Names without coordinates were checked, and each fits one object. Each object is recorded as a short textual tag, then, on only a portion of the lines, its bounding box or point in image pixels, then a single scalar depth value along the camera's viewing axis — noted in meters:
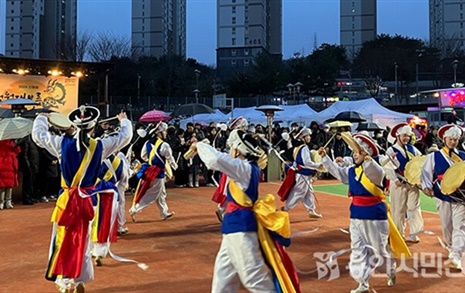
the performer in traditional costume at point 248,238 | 3.66
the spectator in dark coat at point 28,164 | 11.18
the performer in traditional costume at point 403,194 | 7.04
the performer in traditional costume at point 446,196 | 5.85
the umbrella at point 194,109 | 16.23
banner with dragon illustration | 17.30
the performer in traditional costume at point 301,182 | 9.11
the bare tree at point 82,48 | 40.77
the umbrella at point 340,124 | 9.33
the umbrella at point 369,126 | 15.99
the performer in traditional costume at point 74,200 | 4.68
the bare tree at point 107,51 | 42.19
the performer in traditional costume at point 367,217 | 5.01
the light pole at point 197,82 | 42.94
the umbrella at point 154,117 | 11.21
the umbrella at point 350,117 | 15.90
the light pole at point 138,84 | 41.22
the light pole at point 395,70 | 40.78
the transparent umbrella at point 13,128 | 8.62
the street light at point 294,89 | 35.65
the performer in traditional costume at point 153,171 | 8.68
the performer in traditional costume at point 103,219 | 6.02
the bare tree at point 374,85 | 41.22
